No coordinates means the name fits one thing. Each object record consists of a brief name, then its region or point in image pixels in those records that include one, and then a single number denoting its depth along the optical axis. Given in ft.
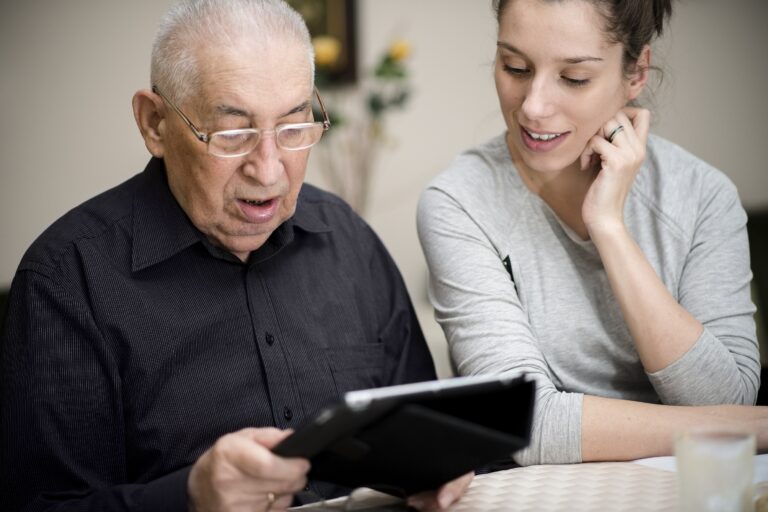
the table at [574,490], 3.76
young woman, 5.05
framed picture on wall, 10.60
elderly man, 4.22
